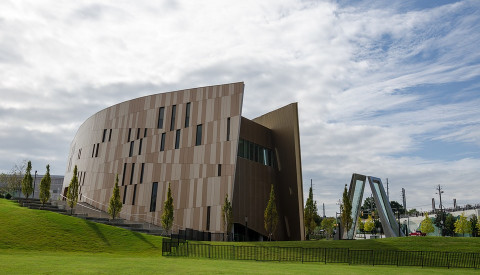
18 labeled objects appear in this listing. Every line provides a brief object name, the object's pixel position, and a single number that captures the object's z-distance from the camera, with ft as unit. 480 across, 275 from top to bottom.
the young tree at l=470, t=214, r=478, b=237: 242.08
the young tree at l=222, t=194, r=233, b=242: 123.75
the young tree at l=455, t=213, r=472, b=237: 235.61
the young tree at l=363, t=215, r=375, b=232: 318.04
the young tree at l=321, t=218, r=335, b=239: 326.69
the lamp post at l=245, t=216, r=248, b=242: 126.74
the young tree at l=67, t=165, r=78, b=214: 129.39
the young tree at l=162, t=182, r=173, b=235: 123.92
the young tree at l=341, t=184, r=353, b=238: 130.96
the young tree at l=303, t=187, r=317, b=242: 140.87
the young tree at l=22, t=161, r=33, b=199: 132.57
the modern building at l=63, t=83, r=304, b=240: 133.39
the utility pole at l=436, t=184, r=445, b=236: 315.88
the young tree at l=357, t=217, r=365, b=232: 326.57
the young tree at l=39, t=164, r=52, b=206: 126.74
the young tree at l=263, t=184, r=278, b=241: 132.05
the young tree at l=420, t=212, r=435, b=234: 254.37
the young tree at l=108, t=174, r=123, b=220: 129.59
